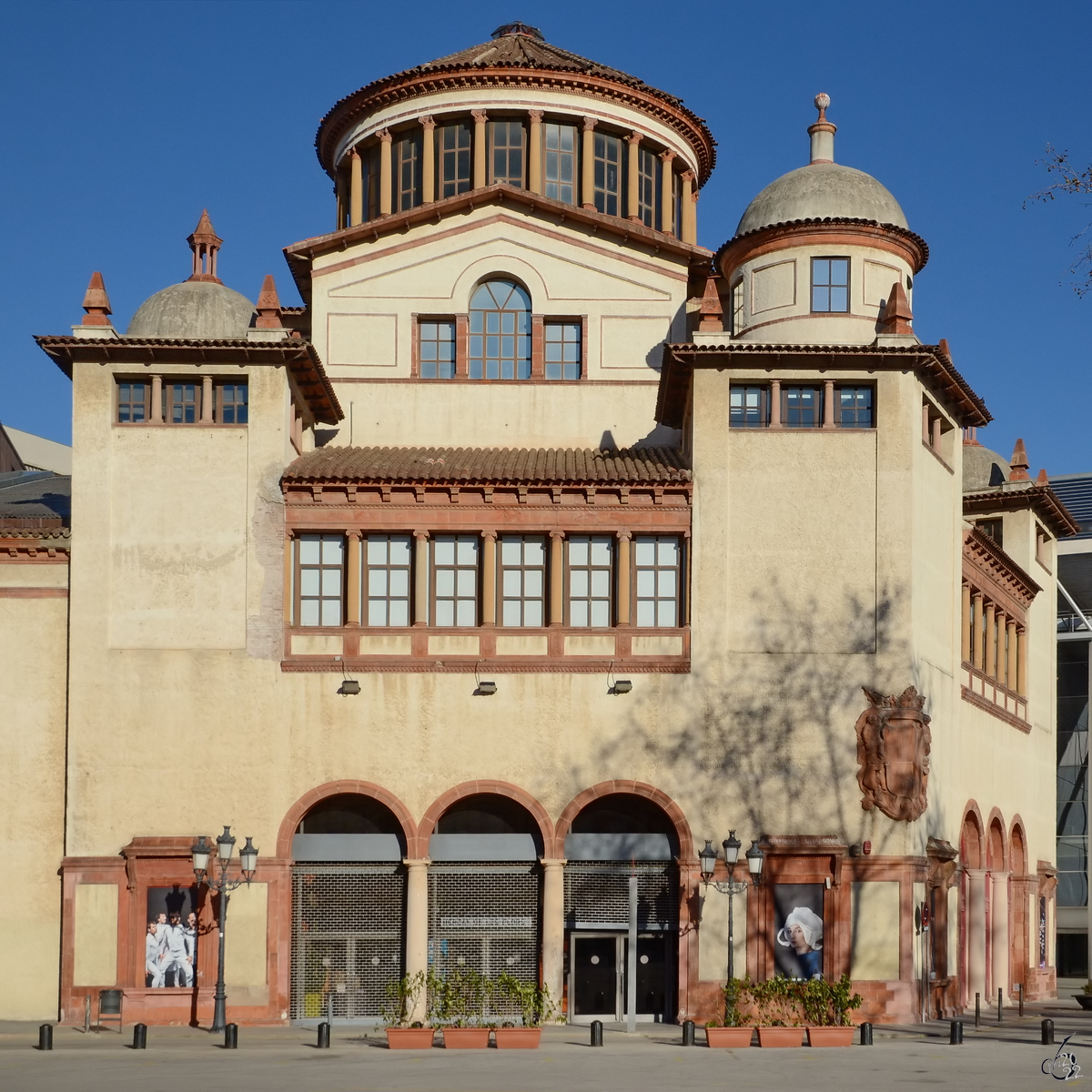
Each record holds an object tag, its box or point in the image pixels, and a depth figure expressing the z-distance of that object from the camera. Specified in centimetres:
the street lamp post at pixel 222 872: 3881
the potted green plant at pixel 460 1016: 3450
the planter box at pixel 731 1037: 3588
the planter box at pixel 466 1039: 3444
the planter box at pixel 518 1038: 3481
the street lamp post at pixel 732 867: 3906
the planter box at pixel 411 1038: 3475
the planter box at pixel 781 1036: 3538
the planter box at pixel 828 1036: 3547
